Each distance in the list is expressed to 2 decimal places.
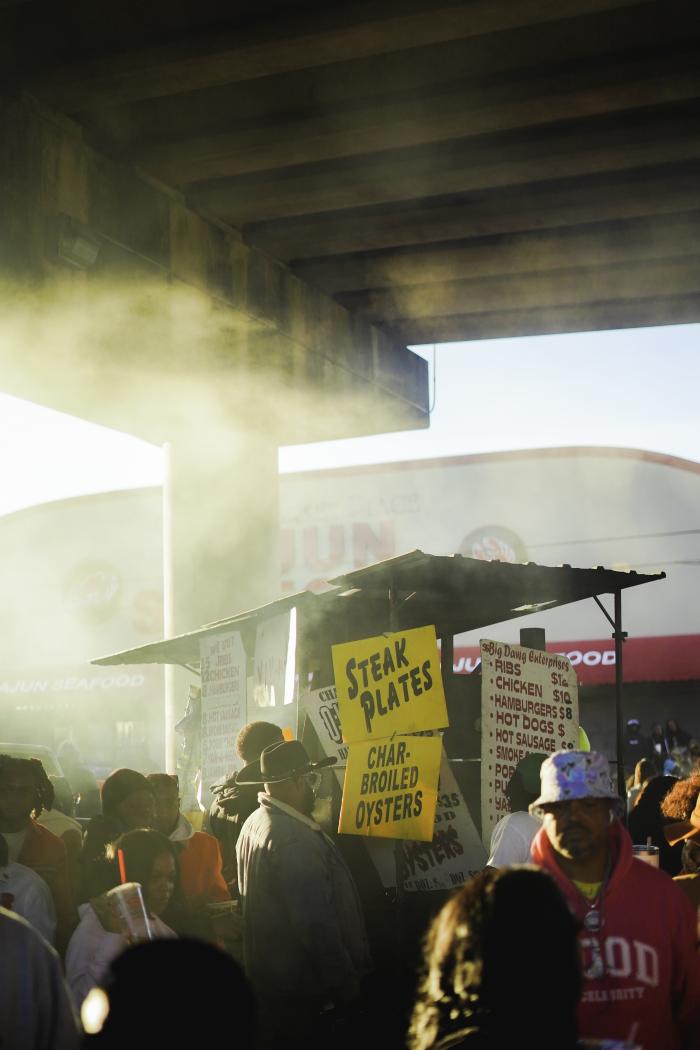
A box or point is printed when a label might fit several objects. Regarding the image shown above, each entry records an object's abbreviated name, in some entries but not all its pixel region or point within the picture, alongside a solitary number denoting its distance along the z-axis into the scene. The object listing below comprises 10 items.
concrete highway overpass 6.76
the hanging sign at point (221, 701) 9.20
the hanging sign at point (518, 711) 7.55
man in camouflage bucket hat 3.36
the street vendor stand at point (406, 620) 7.16
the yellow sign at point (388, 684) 6.82
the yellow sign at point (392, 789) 6.79
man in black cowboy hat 4.83
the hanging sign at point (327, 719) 7.55
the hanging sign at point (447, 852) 7.05
